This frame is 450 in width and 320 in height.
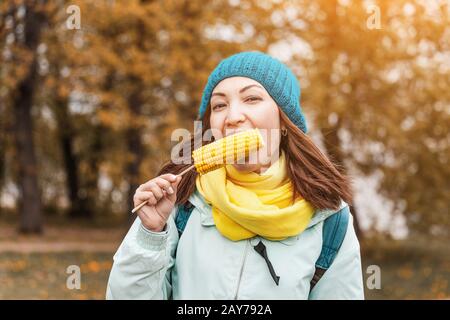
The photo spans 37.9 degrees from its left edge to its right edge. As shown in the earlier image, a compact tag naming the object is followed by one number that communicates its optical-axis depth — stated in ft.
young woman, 7.09
